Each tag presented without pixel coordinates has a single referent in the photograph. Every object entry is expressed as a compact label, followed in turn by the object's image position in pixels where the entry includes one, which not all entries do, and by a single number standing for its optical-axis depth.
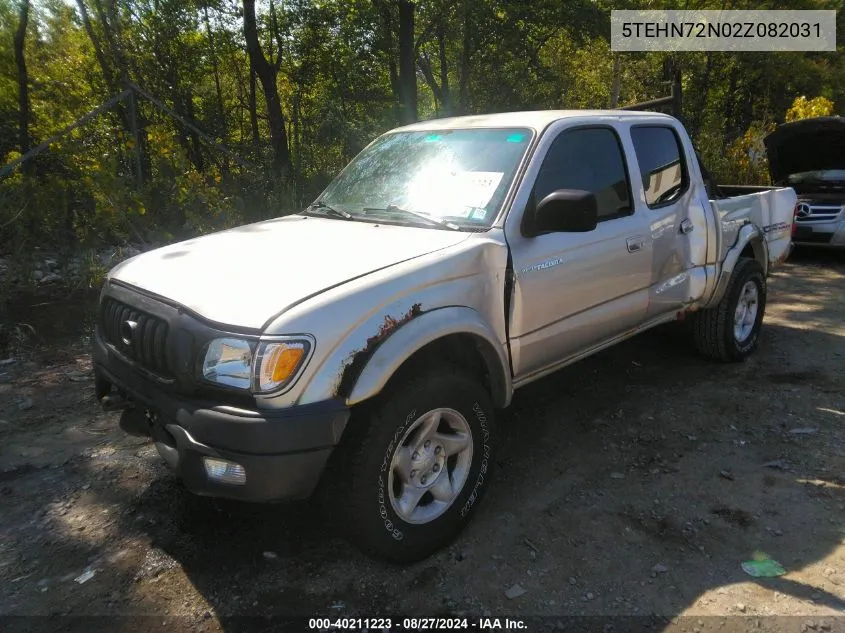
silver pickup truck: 2.21
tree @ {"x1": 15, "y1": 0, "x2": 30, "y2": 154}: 9.57
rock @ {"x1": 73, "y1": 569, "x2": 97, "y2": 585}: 2.55
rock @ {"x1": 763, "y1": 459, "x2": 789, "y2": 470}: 3.37
